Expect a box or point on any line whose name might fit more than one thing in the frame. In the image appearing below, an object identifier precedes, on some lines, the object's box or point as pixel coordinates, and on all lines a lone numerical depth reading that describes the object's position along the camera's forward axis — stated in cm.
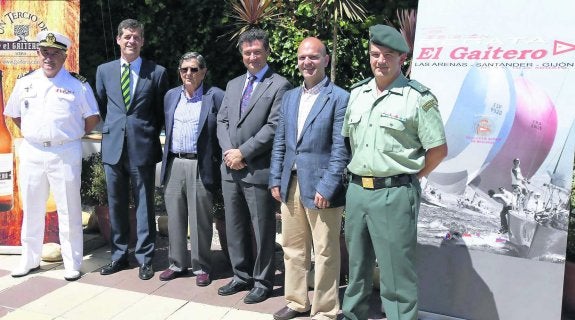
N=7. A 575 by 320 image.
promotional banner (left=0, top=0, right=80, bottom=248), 417
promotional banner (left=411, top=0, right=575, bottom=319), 270
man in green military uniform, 258
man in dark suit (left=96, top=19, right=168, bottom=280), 376
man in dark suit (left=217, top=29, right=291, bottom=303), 331
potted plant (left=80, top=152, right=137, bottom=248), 460
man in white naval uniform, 369
